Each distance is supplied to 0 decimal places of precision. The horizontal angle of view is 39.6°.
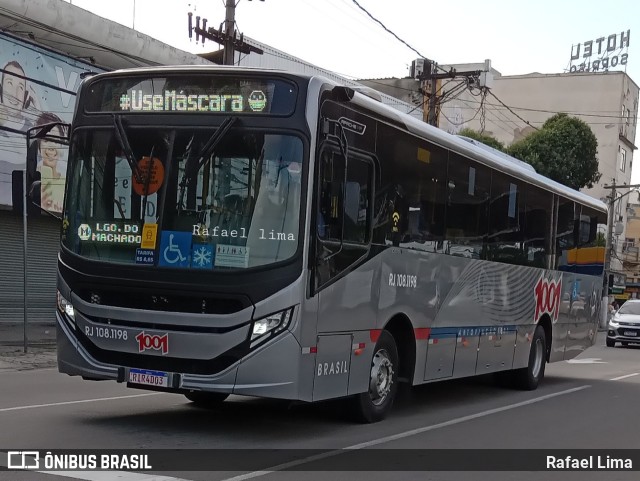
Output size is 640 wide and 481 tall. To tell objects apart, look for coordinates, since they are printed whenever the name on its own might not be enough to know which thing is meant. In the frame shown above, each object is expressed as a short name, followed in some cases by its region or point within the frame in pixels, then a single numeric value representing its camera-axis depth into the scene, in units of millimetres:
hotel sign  74625
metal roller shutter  20547
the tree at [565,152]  43844
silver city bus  8039
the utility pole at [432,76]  29812
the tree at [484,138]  42688
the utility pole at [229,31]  20266
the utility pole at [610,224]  45919
